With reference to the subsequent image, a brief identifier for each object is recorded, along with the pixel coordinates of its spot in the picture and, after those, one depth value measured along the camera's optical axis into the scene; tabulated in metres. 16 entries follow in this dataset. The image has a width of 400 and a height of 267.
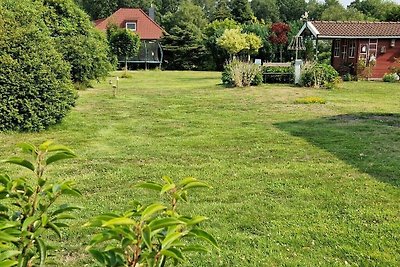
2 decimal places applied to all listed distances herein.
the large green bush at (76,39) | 15.45
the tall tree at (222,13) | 54.38
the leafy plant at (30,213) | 1.29
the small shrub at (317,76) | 20.22
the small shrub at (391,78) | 23.93
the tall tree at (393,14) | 35.59
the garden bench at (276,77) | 22.73
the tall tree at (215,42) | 38.28
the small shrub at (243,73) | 20.36
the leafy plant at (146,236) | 1.22
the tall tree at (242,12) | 53.16
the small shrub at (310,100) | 15.04
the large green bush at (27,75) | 9.30
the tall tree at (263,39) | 37.50
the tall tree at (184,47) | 40.38
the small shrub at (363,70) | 24.84
